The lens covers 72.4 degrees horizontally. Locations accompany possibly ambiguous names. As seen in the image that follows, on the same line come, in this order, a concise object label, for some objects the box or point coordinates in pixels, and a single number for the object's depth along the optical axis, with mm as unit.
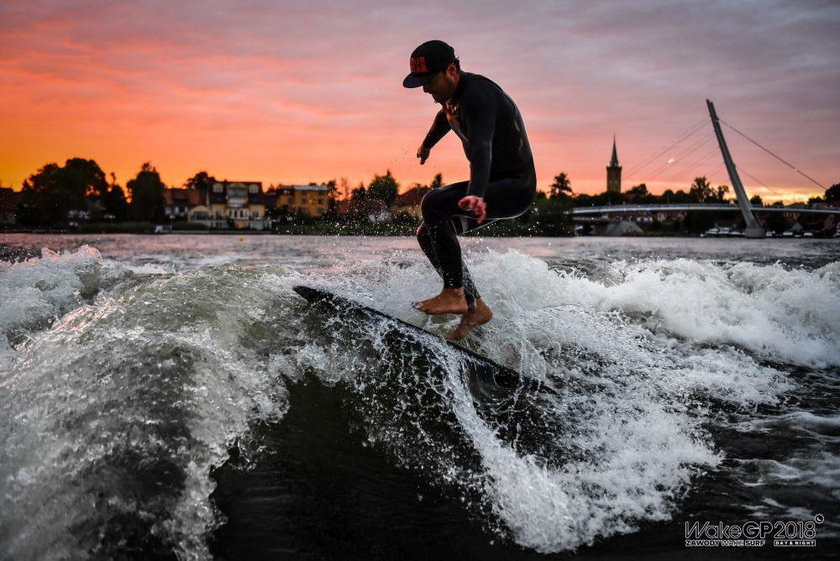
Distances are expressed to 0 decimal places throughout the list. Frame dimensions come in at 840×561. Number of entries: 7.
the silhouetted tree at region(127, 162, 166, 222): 125812
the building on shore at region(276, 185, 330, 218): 139875
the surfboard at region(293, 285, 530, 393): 4589
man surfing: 4559
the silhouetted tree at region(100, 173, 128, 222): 130875
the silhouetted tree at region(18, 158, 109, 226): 111438
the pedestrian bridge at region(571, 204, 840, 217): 76200
